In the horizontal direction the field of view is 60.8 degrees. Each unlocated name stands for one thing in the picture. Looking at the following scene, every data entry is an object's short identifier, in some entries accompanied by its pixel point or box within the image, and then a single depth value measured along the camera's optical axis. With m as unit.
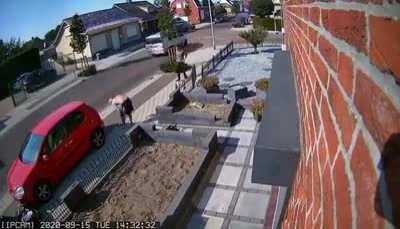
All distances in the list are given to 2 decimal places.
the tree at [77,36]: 25.47
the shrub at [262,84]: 14.31
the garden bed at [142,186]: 8.41
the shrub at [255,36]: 23.50
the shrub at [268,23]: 37.81
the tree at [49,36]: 46.80
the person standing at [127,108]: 13.95
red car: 9.41
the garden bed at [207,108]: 14.05
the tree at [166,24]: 29.41
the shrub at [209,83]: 15.90
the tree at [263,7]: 44.91
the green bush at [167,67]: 22.17
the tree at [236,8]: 58.75
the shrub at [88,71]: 25.80
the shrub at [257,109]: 12.40
